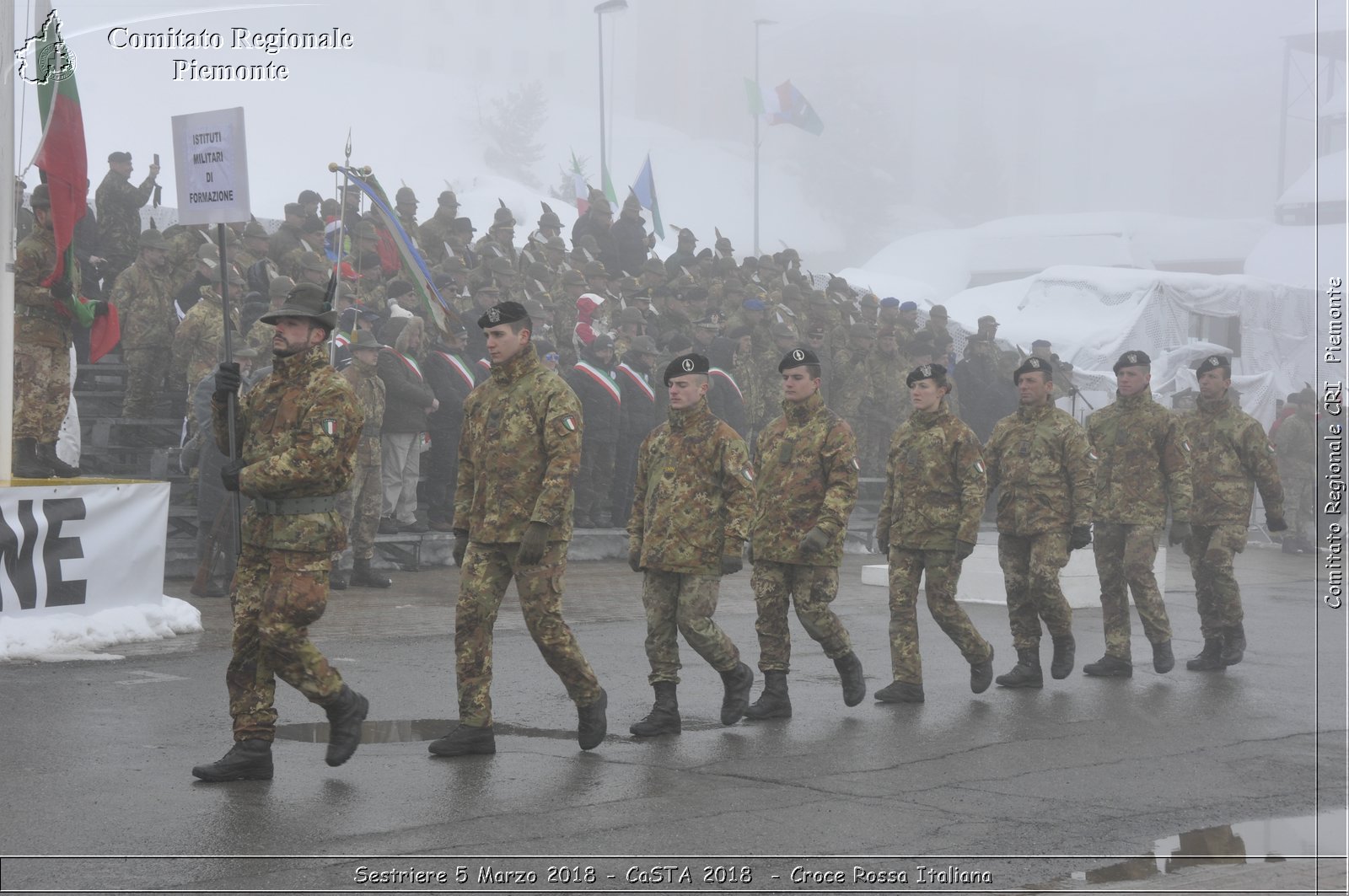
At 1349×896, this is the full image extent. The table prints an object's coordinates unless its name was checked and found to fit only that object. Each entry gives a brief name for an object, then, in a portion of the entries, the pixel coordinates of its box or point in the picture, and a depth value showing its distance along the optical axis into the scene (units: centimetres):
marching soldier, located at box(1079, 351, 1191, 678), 1100
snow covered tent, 2309
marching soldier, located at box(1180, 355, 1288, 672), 1139
